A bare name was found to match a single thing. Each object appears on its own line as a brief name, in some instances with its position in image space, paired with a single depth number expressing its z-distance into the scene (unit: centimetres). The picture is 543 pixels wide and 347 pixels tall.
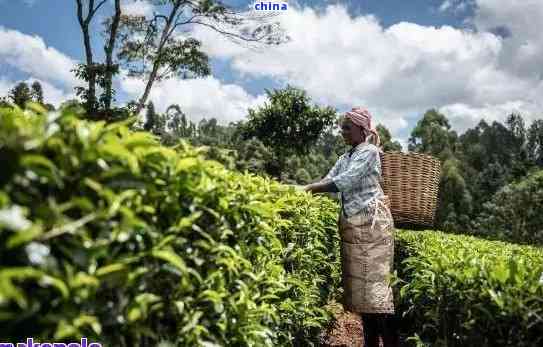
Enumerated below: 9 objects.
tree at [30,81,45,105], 5633
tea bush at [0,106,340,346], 130
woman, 439
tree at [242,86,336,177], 4347
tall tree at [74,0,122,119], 1959
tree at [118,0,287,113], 2381
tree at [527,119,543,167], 8631
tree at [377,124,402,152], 5209
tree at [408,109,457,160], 7062
